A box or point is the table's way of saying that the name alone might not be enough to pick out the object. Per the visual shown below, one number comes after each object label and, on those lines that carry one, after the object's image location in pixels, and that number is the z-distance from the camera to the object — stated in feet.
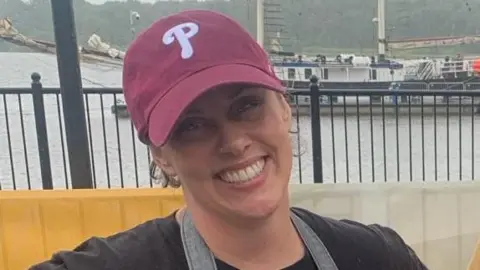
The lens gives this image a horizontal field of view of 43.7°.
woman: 3.01
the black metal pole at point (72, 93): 9.14
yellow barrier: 8.64
